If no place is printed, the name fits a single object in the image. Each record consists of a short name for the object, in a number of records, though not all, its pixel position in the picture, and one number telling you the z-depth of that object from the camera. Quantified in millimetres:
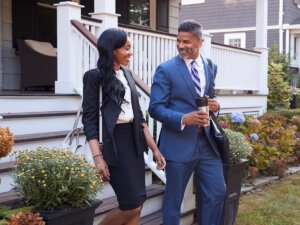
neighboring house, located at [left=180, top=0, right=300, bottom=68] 19391
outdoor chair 7688
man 3354
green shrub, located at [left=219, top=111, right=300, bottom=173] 6867
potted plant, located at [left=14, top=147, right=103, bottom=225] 2508
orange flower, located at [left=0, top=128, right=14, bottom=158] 2504
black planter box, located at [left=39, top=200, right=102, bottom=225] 2453
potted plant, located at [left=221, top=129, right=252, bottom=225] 4383
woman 2850
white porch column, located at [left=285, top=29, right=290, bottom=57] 19280
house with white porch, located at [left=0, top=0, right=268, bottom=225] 4713
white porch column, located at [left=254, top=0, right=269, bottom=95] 10742
